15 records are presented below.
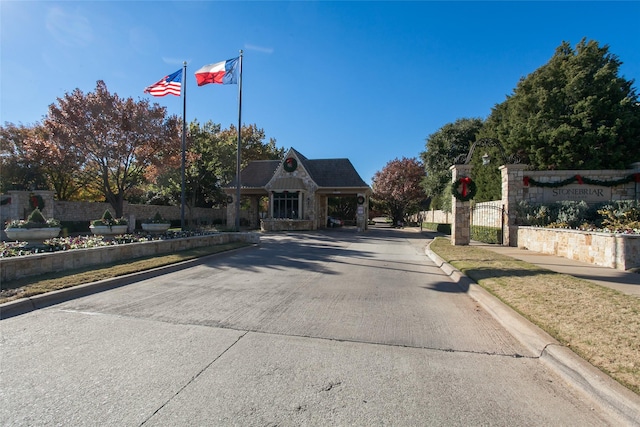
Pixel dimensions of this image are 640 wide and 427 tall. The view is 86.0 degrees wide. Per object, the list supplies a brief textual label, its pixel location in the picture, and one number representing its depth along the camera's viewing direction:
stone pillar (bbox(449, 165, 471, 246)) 16.53
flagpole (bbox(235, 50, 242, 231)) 18.59
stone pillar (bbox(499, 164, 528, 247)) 16.69
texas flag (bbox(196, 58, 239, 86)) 17.56
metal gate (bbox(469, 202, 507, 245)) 17.44
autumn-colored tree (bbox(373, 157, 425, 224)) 42.91
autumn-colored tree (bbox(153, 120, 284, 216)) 30.72
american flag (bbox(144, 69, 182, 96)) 17.86
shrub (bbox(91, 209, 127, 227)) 14.18
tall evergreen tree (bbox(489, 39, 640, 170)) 19.03
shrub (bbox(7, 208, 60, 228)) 10.09
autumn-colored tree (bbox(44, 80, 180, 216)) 18.19
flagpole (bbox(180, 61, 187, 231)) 18.64
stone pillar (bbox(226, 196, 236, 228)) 32.73
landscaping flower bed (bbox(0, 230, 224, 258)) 8.61
